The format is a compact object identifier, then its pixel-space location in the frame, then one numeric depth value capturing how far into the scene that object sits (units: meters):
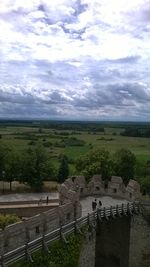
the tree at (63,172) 36.15
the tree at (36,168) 32.67
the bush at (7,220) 17.46
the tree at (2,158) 33.78
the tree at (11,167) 32.90
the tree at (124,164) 31.22
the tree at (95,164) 27.89
